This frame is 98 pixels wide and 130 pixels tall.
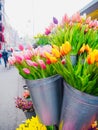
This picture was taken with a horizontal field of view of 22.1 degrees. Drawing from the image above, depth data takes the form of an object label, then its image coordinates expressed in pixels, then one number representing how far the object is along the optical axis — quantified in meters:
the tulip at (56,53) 1.01
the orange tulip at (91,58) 0.93
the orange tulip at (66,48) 0.98
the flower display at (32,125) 1.64
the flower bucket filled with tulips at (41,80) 1.12
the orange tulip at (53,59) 1.02
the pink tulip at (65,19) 1.36
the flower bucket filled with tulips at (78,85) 0.98
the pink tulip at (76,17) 1.36
